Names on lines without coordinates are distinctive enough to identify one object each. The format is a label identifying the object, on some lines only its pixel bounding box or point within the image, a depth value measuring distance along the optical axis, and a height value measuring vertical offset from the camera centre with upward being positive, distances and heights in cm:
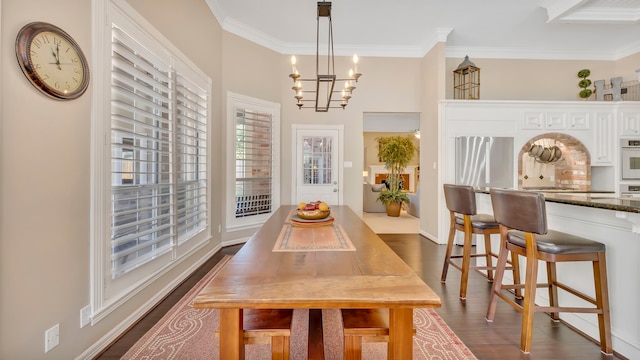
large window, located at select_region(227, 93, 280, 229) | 460 +33
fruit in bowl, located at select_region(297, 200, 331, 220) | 229 -24
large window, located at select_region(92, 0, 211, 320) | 198 +15
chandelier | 255 +149
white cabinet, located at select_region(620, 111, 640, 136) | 471 +93
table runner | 166 -37
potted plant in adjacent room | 768 +43
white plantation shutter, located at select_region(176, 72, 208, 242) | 315 +27
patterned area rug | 191 -111
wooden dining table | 102 -40
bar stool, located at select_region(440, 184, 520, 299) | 270 -42
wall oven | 475 +37
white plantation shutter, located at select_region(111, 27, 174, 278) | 211 +21
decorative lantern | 482 +172
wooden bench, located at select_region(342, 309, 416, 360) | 128 -66
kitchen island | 183 -55
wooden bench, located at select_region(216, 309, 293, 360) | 127 -66
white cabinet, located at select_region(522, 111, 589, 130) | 473 +96
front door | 542 +31
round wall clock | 141 +61
